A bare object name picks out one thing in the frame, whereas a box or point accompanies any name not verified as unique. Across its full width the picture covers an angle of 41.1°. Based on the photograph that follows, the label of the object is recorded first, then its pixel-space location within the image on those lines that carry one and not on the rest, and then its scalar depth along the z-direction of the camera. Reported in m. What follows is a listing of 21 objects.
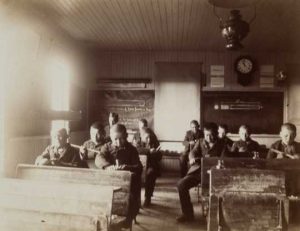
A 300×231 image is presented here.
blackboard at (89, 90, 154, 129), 11.20
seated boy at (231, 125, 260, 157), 6.71
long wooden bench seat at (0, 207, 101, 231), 3.19
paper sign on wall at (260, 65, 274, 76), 10.84
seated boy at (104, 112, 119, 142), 8.52
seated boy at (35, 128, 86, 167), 5.23
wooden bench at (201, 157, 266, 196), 5.01
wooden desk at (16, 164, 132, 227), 4.19
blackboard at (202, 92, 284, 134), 10.78
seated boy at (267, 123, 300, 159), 5.83
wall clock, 10.80
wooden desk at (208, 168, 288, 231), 4.23
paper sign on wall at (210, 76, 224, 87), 10.93
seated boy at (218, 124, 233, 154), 6.03
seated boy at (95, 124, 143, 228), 4.98
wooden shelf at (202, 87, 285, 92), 10.75
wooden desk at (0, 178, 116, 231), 3.30
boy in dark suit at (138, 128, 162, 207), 6.92
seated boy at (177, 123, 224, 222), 5.94
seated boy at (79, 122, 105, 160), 6.46
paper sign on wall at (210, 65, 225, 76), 10.95
